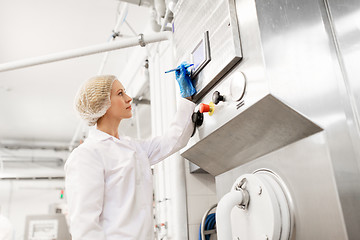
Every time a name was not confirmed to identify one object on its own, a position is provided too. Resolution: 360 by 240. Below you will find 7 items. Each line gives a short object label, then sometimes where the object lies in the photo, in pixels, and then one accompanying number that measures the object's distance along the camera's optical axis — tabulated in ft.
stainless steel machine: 2.78
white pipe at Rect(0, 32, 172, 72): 5.89
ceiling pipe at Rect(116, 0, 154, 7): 6.65
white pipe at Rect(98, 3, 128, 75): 7.36
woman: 3.78
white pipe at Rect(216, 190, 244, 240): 3.20
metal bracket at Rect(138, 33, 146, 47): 5.80
